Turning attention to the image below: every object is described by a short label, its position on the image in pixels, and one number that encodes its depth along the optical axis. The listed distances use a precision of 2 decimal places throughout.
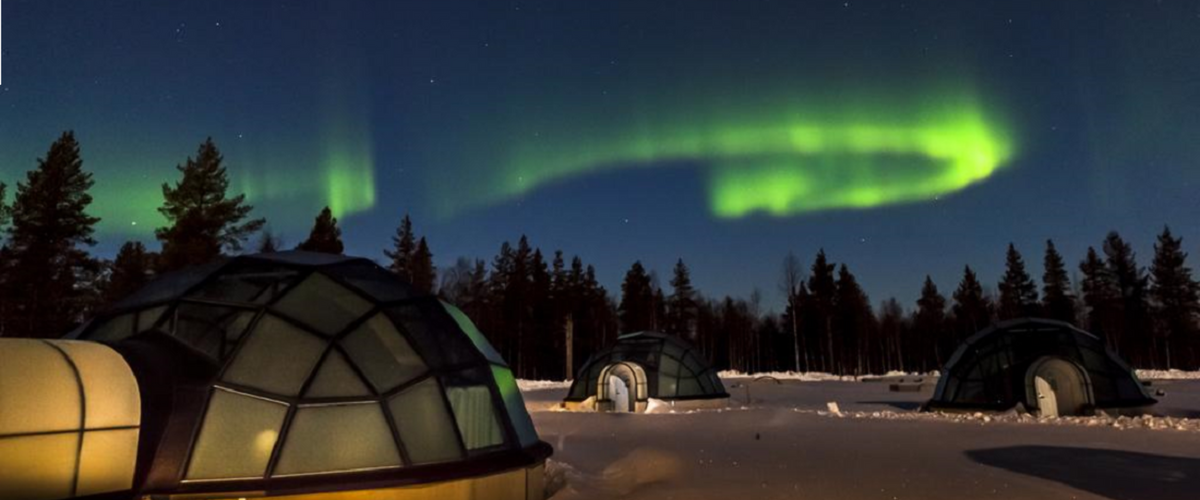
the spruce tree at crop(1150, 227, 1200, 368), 67.50
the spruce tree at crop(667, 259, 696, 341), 82.44
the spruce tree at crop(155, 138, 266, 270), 37.09
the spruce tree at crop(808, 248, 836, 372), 77.44
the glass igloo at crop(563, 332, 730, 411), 25.61
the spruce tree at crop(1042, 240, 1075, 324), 75.38
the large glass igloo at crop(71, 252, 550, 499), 6.12
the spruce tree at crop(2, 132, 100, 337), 35.47
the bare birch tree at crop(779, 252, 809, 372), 79.19
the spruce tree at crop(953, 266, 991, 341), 78.75
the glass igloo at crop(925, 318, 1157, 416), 19.92
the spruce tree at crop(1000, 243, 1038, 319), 79.56
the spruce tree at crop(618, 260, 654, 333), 77.69
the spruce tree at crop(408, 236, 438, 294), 67.94
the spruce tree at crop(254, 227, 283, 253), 57.62
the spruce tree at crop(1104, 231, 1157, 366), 68.56
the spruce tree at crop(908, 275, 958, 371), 81.12
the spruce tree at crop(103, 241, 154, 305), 37.25
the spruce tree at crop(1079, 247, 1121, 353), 71.00
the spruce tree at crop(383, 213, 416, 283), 71.25
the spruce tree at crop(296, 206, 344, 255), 52.09
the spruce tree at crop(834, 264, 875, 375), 76.75
